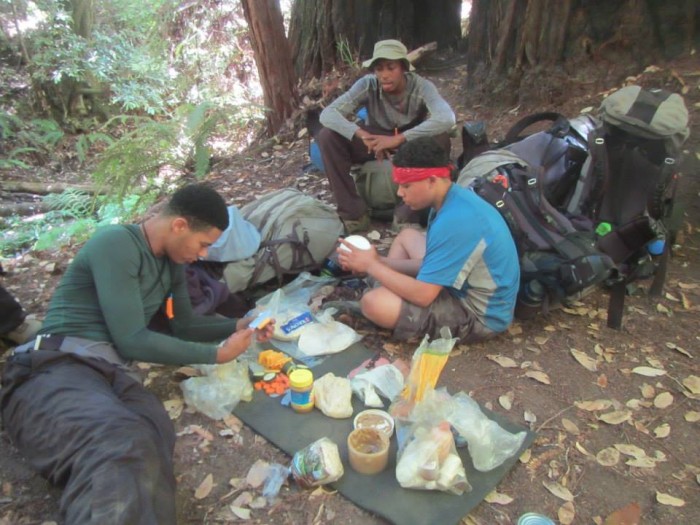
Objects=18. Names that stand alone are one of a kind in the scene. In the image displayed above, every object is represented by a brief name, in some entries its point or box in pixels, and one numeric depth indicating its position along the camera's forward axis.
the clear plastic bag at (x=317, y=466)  2.08
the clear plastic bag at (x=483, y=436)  2.20
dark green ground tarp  2.01
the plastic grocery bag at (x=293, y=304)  3.08
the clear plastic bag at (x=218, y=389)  2.54
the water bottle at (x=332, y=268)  3.70
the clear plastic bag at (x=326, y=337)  2.98
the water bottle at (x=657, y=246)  3.29
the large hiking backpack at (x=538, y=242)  2.86
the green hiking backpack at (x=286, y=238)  3.48
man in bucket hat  4.07
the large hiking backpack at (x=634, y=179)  3.34
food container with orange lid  2.44
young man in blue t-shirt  2.61
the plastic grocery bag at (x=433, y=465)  2.05
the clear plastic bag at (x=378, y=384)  2.56
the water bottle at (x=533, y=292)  3.01
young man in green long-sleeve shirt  1.79
